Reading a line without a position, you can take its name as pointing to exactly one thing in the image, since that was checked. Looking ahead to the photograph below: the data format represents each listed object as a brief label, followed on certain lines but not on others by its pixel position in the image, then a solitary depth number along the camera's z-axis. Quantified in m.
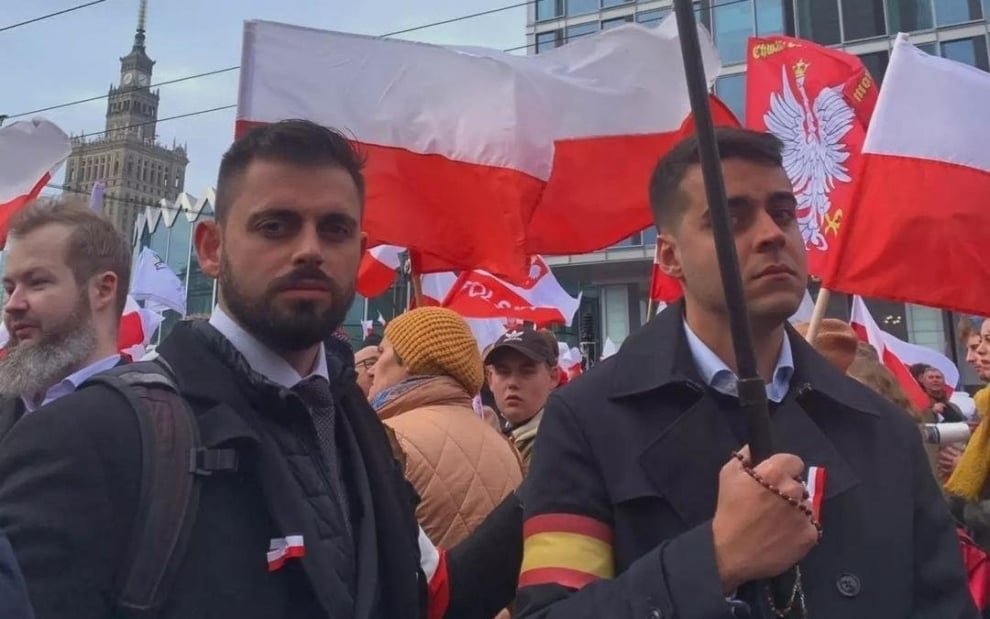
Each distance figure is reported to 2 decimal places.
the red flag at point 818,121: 5.04
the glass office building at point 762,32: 27.84
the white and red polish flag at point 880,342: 6.94
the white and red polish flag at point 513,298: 7.53
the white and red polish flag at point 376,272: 6.79
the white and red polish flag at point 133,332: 7.06
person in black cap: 4.61
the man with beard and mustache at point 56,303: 2.73
